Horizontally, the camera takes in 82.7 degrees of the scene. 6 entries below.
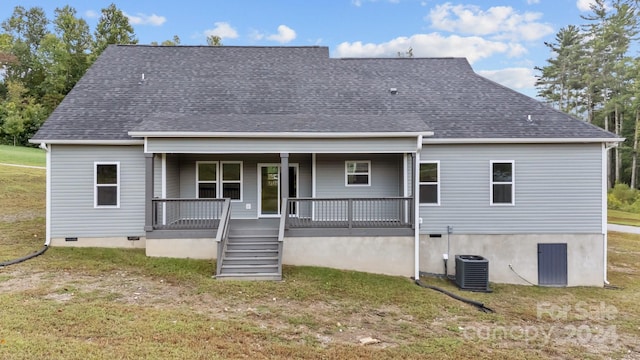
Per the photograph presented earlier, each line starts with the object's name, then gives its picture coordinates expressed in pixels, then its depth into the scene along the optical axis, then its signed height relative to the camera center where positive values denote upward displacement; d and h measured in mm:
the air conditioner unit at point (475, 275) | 9734 -2444
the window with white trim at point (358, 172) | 11609 +384
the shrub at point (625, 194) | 31078 -854
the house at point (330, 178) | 9812 +197
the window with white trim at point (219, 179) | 11742 +161
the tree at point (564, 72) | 39312 +12500
